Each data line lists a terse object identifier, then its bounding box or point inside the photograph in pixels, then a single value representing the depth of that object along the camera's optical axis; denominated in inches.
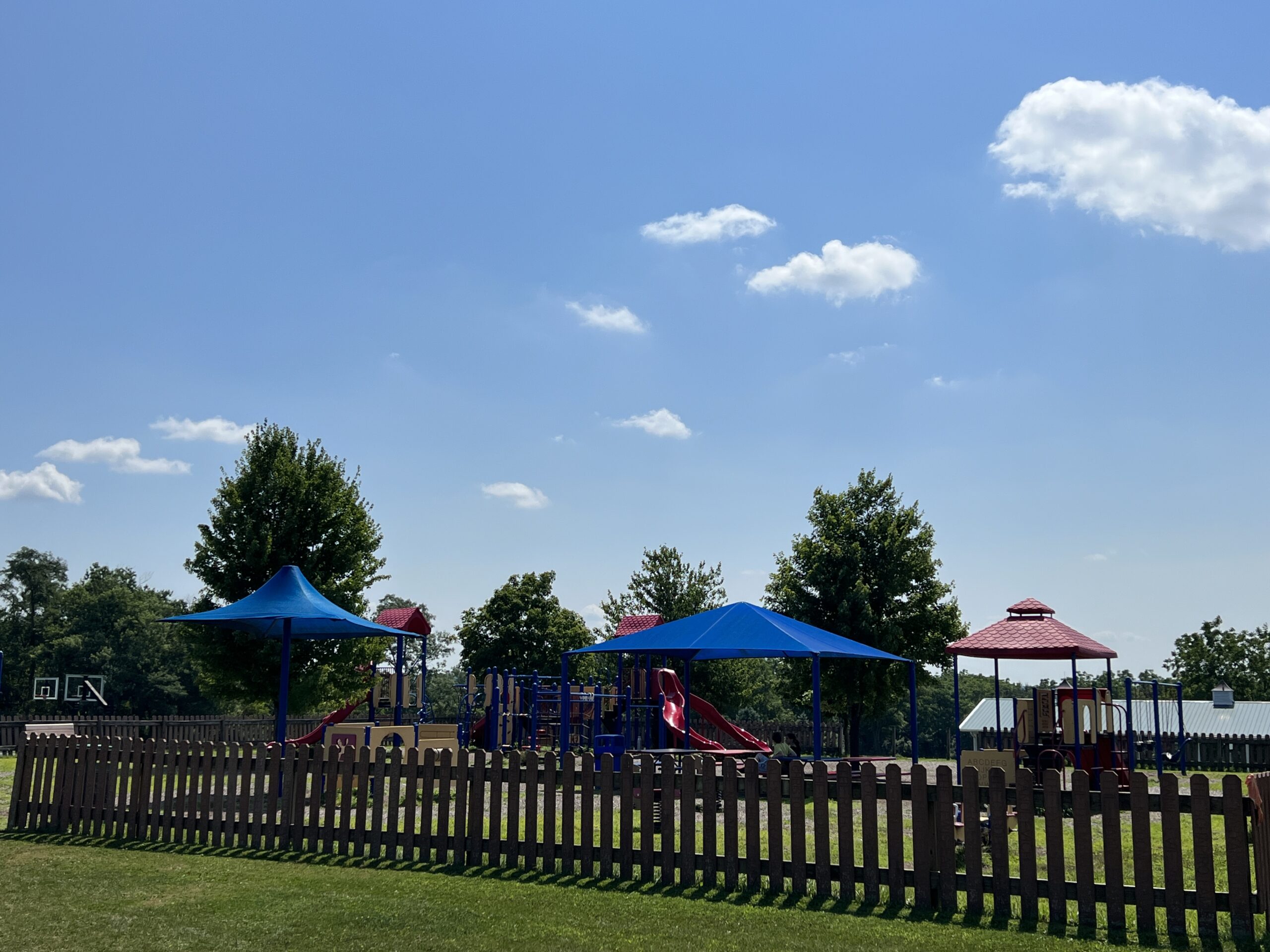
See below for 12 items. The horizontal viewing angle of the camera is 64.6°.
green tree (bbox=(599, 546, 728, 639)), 1536.7
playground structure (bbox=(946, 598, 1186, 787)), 692.1
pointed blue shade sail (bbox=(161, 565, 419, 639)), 604.4
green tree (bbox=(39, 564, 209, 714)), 3080.7
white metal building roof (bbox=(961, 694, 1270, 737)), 1876.2
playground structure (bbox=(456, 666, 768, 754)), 792.9
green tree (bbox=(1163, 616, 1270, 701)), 2726.4
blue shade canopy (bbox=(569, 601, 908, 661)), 641.6
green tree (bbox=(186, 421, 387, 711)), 949.8
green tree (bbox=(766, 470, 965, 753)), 1141.7
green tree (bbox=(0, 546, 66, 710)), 3277.6
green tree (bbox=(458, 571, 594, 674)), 1811.0
